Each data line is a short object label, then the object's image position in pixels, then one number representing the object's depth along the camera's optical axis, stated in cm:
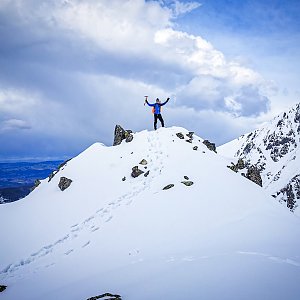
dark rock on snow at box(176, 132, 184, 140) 2924
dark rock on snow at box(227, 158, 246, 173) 2481
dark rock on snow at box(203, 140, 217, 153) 3266
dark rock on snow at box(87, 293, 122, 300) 682
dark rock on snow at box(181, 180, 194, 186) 1779
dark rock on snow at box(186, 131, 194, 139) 3061
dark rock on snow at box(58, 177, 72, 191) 2272
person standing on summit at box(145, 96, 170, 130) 2900
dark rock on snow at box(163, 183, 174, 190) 1751
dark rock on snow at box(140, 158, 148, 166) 2316
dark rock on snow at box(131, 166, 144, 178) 2158
